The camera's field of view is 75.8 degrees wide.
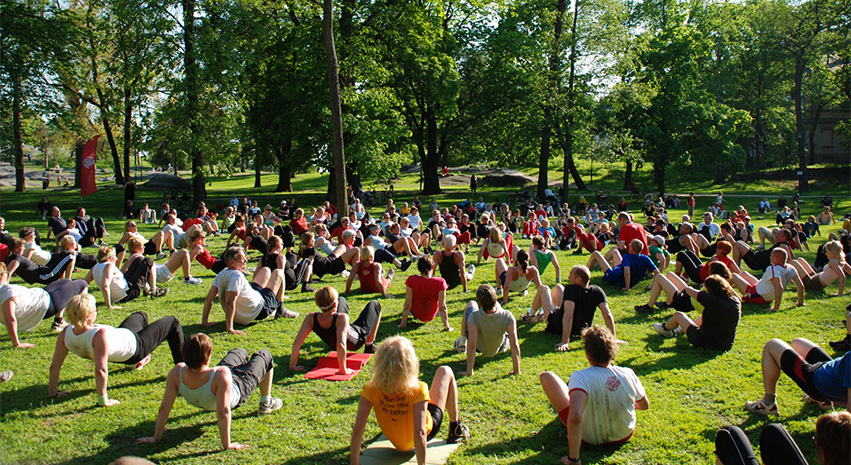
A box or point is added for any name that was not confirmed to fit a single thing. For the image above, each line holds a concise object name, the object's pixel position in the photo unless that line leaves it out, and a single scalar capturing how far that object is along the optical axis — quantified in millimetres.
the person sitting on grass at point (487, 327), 6746
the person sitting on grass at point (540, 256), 11411
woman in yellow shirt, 4477
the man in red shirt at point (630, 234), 13000
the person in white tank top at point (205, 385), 5027
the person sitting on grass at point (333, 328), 6789
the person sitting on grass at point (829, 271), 10682
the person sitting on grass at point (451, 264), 11430
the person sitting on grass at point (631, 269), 11617
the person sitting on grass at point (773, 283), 9656
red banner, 22531
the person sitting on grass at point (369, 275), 11164
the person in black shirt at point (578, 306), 7652
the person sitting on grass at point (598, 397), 4703
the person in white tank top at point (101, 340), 5867
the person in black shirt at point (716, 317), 7195
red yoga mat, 6789
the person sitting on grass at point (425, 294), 8578
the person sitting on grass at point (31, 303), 7406
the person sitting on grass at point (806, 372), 4953
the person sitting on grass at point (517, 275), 9820
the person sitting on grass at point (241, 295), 8203
